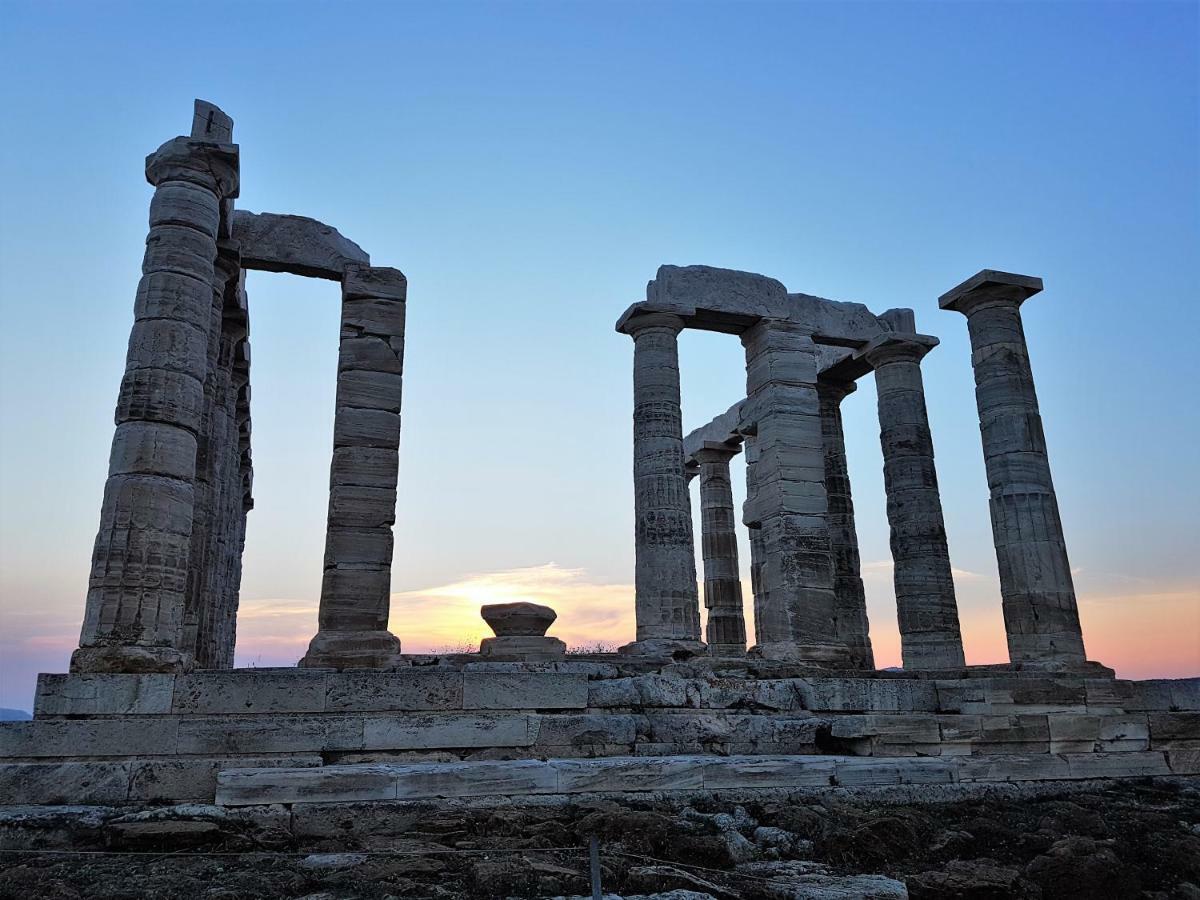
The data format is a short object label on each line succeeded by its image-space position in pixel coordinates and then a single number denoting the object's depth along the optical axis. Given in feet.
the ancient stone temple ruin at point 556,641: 30.42
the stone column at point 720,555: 86.28
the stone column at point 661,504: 55.98
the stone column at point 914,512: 63.72
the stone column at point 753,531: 87.10
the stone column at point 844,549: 72.18
